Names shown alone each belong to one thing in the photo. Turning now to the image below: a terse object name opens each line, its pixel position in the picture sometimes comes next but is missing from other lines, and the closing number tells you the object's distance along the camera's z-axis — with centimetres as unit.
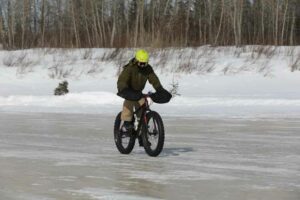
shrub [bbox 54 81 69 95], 4531
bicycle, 1837
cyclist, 1805
